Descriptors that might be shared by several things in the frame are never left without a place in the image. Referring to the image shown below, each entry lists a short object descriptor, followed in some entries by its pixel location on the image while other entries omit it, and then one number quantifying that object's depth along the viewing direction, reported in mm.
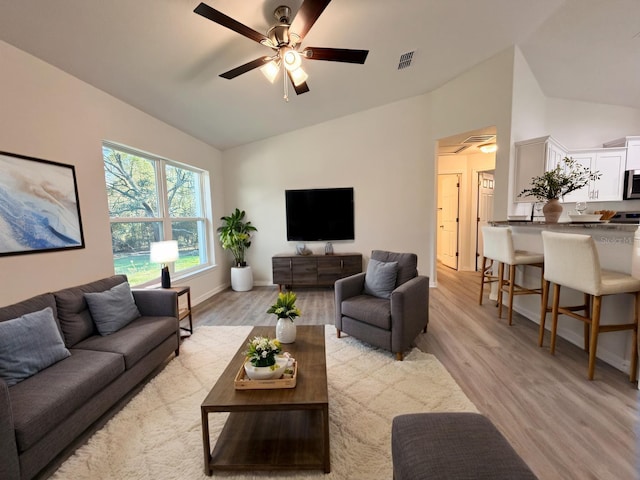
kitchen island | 2223
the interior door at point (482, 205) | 6074
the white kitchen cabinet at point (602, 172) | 4328
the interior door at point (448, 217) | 6297
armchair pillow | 2887
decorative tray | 1506
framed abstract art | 1946
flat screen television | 5066
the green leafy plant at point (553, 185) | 2956
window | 3043
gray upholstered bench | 899
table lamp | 2906
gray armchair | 2432
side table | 2949
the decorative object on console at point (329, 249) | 4984
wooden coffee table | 1387
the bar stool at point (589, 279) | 2029
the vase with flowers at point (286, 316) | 2004
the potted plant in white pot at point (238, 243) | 4914
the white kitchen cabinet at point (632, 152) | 4289
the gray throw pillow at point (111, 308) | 2230
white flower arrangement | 1571
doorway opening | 6027
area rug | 1465
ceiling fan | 1855
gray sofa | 1289
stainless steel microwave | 4285
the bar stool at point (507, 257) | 3113
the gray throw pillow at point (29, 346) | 1556
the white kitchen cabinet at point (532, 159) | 3562
